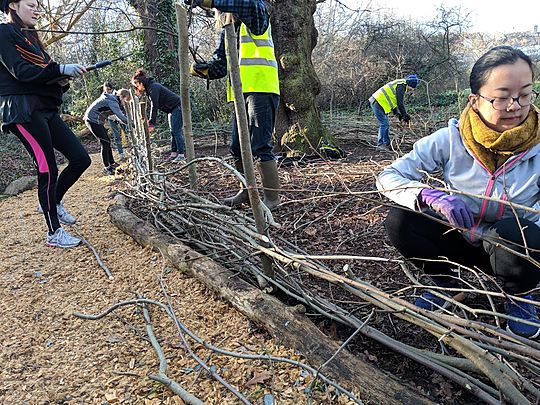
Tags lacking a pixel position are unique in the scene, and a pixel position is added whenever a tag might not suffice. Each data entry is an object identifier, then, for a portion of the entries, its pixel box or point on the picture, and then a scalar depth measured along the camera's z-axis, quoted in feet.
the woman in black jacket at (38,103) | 8.99
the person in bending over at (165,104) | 21.20
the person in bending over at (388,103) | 23.12
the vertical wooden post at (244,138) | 5.69
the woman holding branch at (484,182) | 5.27
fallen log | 4.69
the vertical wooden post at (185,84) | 9.10
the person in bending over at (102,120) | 21.37
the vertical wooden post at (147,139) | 11.90
